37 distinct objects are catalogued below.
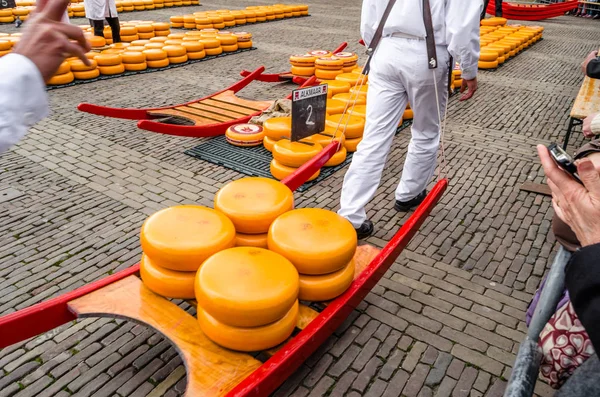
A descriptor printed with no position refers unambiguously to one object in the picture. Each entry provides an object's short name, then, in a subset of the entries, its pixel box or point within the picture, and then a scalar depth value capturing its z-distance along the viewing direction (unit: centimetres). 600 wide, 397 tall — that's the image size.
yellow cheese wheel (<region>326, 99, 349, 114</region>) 535
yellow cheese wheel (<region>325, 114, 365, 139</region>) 498
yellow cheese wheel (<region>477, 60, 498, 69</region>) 930
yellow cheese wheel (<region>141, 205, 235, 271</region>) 226
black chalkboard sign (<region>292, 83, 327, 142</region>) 432
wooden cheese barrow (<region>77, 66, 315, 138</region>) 510
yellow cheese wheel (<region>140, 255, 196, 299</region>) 231
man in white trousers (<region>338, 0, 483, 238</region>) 300
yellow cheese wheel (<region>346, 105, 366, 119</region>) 524
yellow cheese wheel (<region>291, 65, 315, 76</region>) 788
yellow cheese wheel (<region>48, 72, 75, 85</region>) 746
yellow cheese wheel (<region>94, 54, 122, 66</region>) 808
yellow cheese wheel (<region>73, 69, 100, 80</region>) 784
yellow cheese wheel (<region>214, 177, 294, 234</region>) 257
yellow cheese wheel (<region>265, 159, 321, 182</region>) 448
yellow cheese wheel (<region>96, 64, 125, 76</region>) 814
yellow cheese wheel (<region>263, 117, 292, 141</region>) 489
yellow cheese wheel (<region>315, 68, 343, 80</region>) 717
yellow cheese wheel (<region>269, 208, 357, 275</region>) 232
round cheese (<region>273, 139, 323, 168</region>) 441
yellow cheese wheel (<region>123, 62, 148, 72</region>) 845
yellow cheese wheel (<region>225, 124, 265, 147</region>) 529
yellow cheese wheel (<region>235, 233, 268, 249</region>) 261
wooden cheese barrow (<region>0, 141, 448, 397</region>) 193
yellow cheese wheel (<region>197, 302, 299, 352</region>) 205
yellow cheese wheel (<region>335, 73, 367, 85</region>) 635
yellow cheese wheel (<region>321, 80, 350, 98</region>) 602
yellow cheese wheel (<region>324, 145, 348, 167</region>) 487
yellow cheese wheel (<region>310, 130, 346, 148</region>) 476
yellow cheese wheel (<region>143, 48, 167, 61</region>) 863
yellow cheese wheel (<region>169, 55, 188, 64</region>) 907
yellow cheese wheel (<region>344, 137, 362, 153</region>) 515
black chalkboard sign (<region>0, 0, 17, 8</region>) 1291
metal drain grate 473
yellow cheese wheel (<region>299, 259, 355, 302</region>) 235
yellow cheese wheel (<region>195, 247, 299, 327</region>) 198
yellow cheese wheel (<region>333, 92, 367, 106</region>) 571
